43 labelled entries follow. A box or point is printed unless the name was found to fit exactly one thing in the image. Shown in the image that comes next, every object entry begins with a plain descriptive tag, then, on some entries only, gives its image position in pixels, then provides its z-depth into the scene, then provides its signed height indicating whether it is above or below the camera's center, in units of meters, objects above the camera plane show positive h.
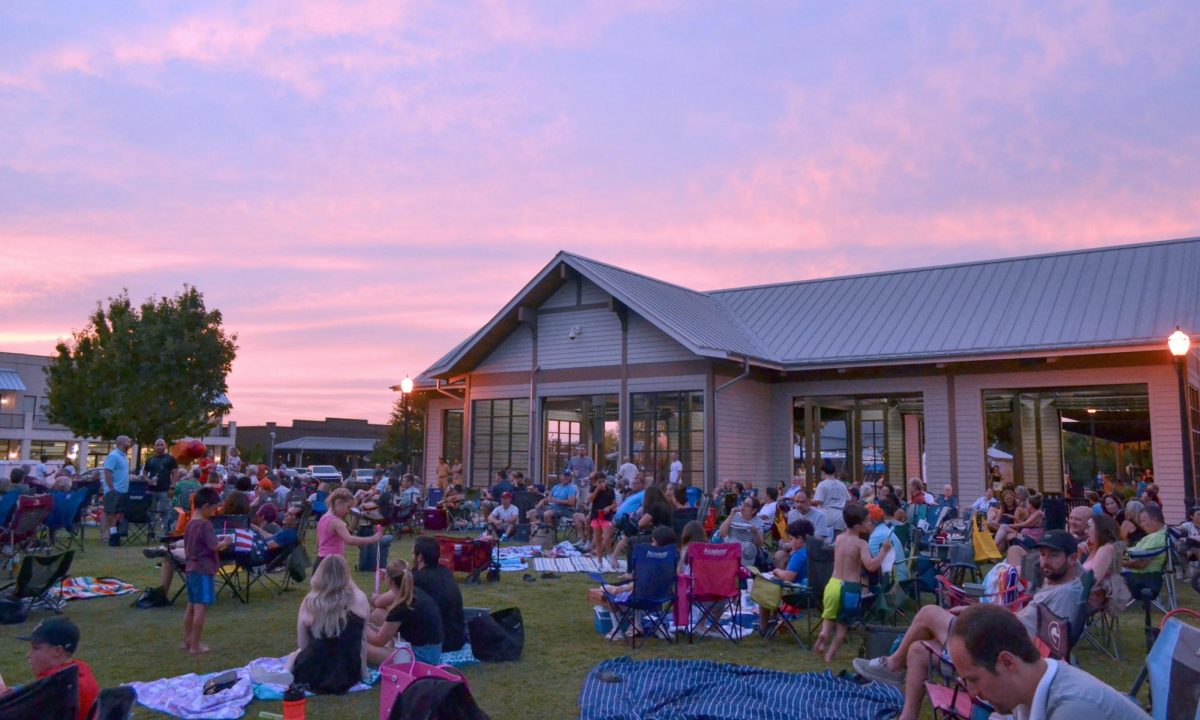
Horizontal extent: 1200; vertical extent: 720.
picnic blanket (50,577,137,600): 9.82 -1.40
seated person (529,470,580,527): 17.17 -0.75
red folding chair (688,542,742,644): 8.20 -1.00
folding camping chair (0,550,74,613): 8.64 -1.10
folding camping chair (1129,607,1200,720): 3.98 -0.90
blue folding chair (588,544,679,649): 7.94 -1.12
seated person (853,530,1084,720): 5.47 -0.92
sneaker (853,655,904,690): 5.86 -1.34
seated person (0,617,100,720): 4.21 -0.85
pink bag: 4.31 -1.03
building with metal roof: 16.39 +1.88
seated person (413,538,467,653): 7.06 -0.98
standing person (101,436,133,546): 14.44 -0.39
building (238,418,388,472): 73.62 +1.62
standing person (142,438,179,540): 15.27 -0.41
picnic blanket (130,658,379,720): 5.88 -1.56
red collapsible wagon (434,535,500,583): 11.35 -1.16
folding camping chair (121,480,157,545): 14.54 -0.74
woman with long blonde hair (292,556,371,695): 6.29 -1.19
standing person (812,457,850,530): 12.42 -0.42
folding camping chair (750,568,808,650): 7.99 -1.21
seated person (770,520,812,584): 8.48 -0.86
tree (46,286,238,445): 33.03 +3.25
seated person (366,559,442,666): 6.68 -1.19
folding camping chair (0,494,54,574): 11.16 -0.75
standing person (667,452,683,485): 18.02 -0.20
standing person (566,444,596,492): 18.75 -0.12
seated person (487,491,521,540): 16.79 -1.03
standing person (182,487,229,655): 7.43 -0.91
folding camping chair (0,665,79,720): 3.79 -0.99
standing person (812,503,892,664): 7.36 -0.94
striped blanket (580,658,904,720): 5.91 -1.57
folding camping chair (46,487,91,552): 12.98 -0.76
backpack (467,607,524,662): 7.30 -1.43
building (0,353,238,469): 50.50 +1.92
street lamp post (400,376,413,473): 20.22 +1.59
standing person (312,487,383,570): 8.49 -0.62
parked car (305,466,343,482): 47.31 -0.69
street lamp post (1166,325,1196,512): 13.12 +0.95
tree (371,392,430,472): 51.50 +1.27
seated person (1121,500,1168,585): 7.97 -0.82
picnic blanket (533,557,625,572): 13.03 -1.50
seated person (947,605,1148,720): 2.51 -0.60
